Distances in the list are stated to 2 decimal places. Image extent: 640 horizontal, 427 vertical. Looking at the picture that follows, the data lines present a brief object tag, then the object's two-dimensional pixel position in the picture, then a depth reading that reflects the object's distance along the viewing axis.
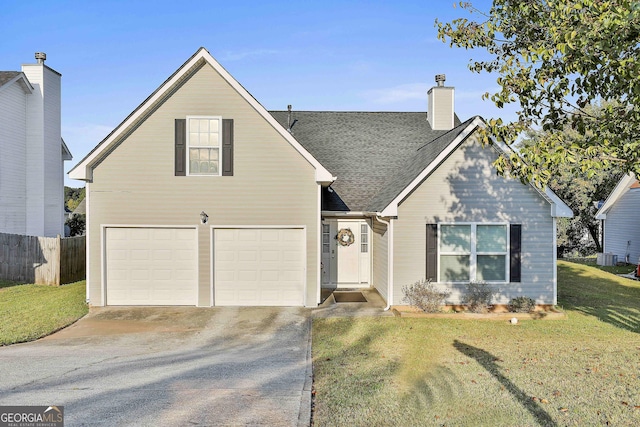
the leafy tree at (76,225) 32.43
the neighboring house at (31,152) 21.52
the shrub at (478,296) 12.37
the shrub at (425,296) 12.21
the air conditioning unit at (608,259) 25.16
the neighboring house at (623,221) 25.09
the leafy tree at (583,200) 31.72
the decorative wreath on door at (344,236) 15.81
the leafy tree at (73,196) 56.09
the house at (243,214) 12.77
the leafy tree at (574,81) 6.82
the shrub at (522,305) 12.38
